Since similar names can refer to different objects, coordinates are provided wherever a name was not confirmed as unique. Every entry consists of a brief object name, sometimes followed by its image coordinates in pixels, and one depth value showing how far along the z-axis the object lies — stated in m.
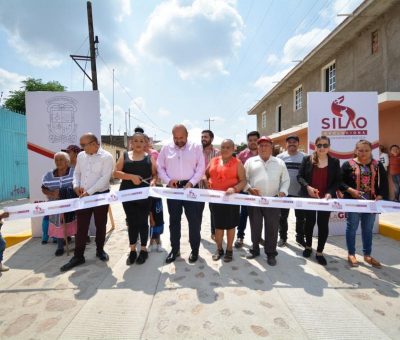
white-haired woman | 4.12
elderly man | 3.69
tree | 25.83
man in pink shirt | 3.66
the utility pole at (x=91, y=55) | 12.30
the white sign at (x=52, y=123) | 4.85
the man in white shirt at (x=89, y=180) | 3.64
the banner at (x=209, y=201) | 3.55
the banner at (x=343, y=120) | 4.81
